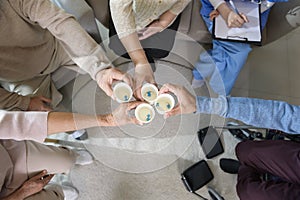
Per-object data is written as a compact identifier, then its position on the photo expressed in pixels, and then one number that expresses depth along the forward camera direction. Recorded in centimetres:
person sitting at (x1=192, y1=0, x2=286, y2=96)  123
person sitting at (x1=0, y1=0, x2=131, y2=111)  99
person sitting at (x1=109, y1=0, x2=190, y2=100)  108
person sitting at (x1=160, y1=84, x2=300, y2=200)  100
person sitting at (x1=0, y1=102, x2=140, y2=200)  87
